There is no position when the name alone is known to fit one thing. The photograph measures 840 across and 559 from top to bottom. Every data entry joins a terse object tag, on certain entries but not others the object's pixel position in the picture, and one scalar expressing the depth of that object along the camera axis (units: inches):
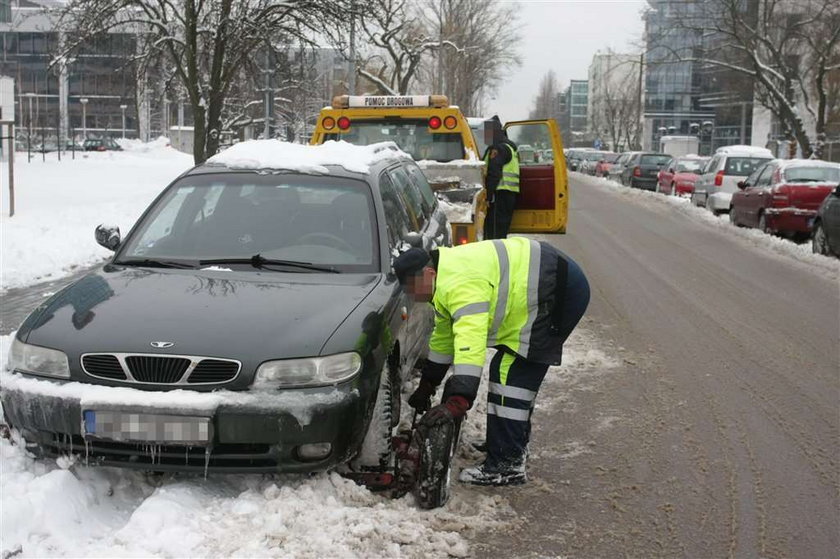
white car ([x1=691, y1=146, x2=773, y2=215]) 890.1
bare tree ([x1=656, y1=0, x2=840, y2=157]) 1301.7
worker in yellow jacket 168.9
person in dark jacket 468.8
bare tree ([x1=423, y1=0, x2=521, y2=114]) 2015.3
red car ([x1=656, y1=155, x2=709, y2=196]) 1160.8
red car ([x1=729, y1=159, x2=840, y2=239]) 637.9
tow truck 422.6
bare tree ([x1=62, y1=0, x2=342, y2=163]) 767.1
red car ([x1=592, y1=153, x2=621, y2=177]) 2091.9
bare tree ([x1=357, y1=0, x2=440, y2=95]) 1600.6
